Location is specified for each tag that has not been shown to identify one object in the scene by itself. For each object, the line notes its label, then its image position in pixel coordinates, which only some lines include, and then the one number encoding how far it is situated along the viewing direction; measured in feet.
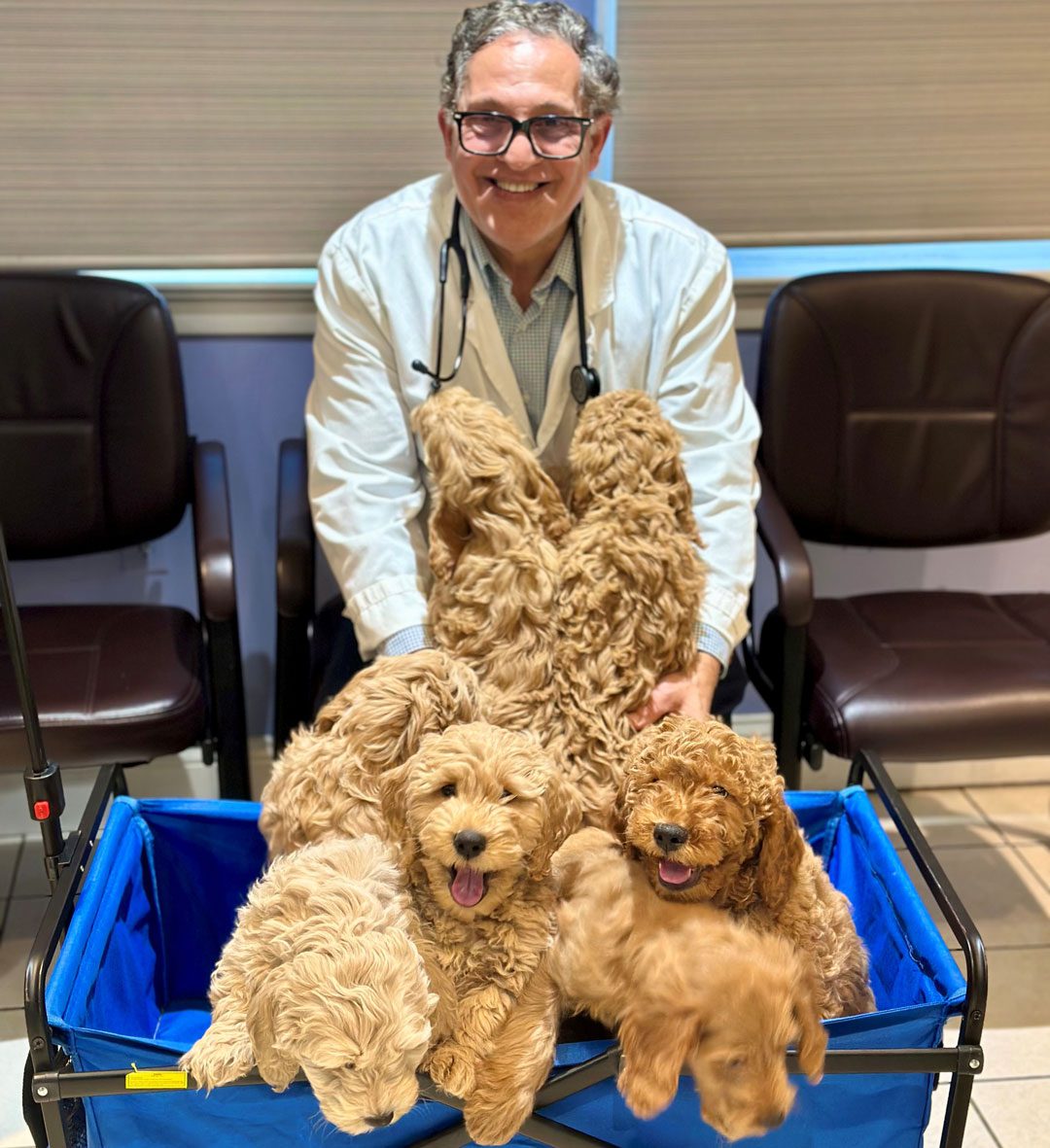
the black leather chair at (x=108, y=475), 5.93
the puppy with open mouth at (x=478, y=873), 3.27
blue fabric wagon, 3.49
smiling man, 5.06
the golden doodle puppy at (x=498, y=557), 4.02
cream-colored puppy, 3.00
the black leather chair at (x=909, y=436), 6.44
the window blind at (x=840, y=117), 6.64
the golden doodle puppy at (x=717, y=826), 3.39
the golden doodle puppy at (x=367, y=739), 3.75
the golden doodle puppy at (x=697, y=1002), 3.06
